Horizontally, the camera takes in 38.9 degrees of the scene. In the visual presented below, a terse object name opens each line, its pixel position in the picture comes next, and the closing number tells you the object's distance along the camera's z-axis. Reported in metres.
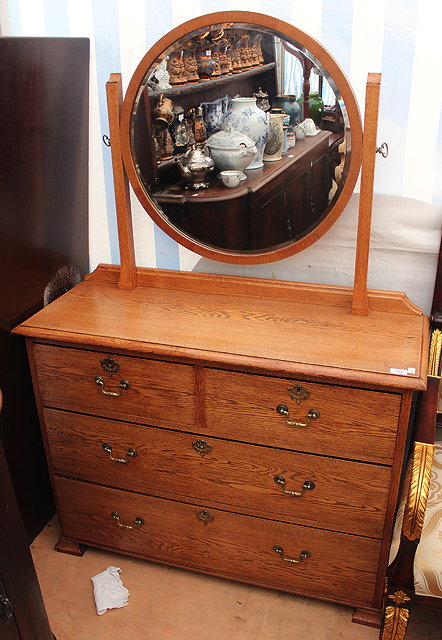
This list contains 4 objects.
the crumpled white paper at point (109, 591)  1.93
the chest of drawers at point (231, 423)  1.61
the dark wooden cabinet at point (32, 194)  1.79
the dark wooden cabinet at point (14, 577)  1.18
